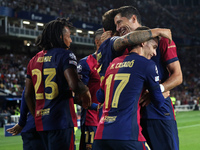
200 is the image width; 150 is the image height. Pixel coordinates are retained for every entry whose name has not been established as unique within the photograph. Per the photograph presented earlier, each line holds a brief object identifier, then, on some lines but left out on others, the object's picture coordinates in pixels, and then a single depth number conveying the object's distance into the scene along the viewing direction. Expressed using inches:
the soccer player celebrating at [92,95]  172.1
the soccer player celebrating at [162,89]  128.1
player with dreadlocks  132.3
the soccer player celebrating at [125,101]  101.2
